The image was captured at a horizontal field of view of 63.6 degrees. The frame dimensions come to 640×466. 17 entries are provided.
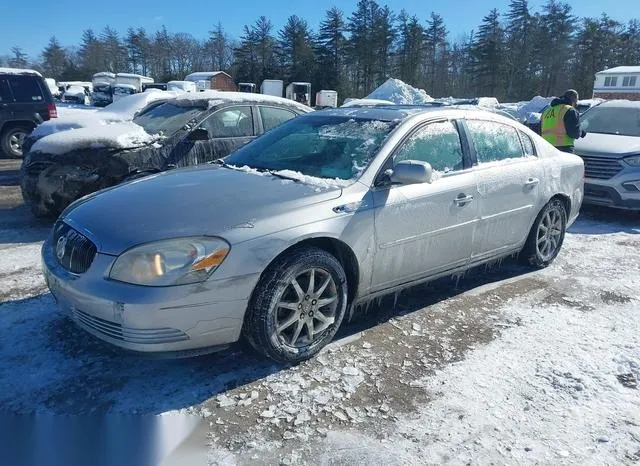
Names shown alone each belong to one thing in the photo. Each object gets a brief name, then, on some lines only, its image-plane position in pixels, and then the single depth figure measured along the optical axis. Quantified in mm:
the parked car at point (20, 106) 11562
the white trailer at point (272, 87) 44031
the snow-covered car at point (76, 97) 40312
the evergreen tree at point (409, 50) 60656
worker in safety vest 7755
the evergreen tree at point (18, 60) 77812
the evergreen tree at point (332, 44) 58288
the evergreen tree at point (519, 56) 57438
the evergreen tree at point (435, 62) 63562
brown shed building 52016
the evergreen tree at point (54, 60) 71812
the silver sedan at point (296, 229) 2727
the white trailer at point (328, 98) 39781
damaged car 5984
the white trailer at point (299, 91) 39469
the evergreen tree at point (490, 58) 57438
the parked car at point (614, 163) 7234
